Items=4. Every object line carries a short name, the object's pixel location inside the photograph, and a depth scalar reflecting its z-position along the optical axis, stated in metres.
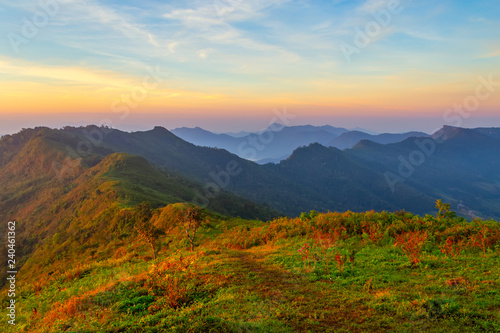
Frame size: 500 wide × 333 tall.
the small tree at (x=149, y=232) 20.21
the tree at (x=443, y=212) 17.20
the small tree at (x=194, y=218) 19.70
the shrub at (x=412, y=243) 10.98
